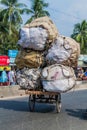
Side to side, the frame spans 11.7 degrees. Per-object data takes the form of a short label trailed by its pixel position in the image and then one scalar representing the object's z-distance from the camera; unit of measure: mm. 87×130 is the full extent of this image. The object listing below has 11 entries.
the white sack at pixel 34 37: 14539
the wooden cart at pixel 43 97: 14609
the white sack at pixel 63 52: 14477
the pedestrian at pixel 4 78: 28305
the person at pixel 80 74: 37819
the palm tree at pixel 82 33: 74938
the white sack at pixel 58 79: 14234
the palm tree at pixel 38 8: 60594
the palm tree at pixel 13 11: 58625
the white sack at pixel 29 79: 14742
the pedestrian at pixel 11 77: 27758
